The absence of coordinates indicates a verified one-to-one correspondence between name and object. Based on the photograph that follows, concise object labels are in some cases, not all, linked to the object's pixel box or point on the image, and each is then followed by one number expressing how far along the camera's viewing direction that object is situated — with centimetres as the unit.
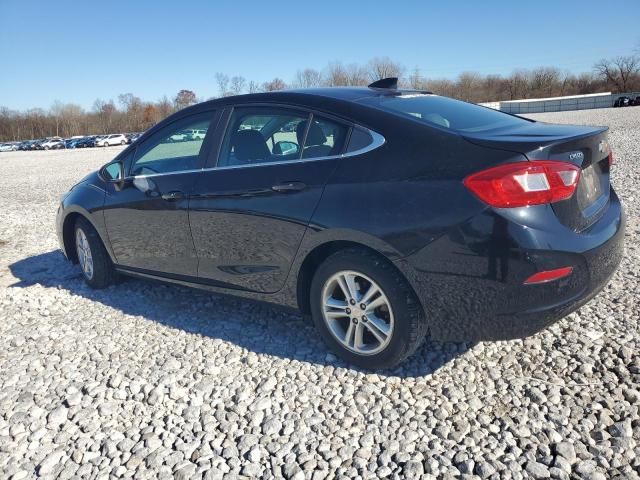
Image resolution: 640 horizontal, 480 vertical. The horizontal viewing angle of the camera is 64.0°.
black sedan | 251
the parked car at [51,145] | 6041
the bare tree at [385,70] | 9057
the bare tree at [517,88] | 9550
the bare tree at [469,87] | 9275
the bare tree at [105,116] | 9894
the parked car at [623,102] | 5494
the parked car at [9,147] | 6228
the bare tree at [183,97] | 10264
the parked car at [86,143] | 5806
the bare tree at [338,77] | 8856
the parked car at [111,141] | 5678
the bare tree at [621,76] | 8556
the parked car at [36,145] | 6091
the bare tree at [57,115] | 9850
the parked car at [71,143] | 5880
